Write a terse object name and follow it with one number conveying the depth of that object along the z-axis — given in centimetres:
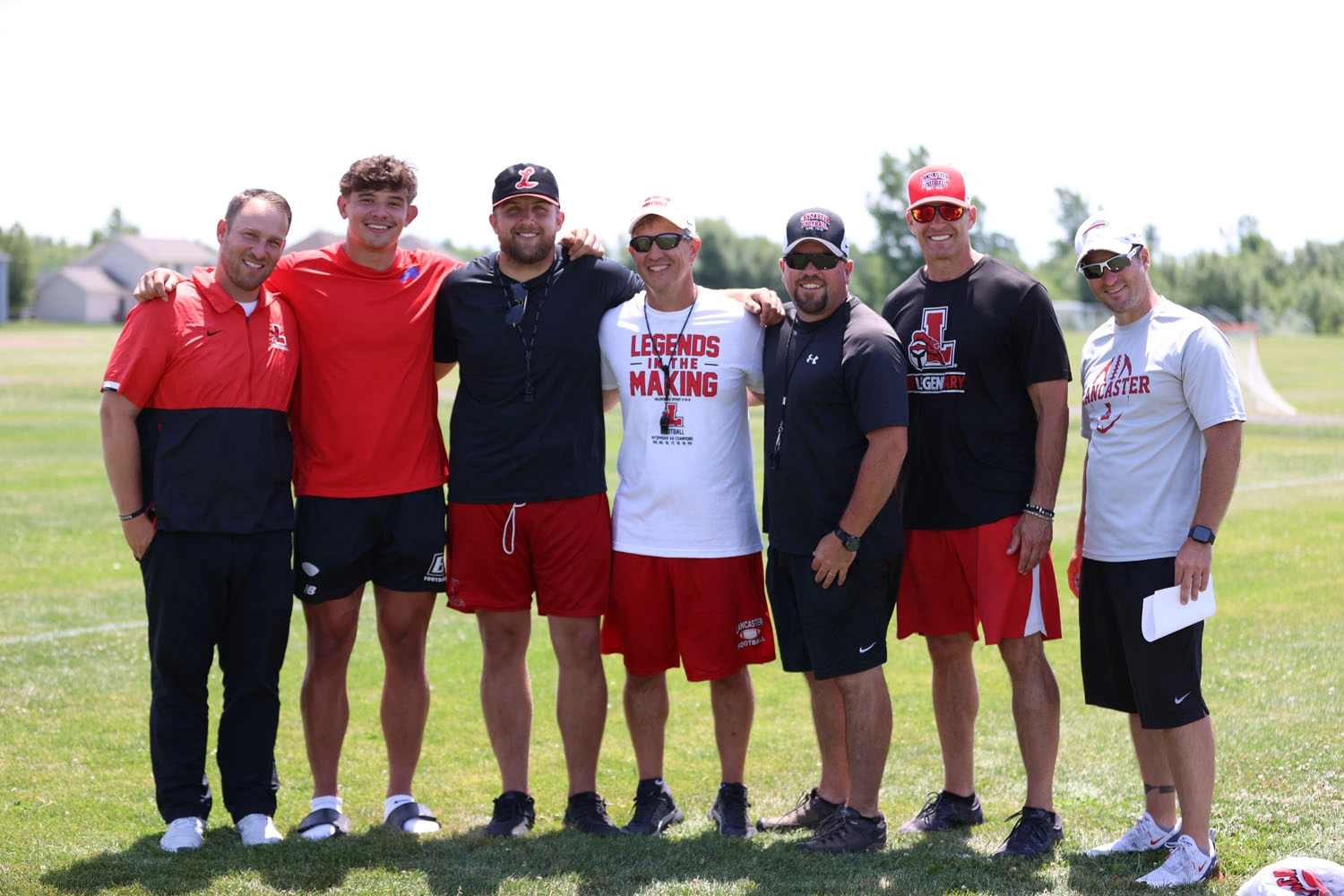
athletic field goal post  2605
